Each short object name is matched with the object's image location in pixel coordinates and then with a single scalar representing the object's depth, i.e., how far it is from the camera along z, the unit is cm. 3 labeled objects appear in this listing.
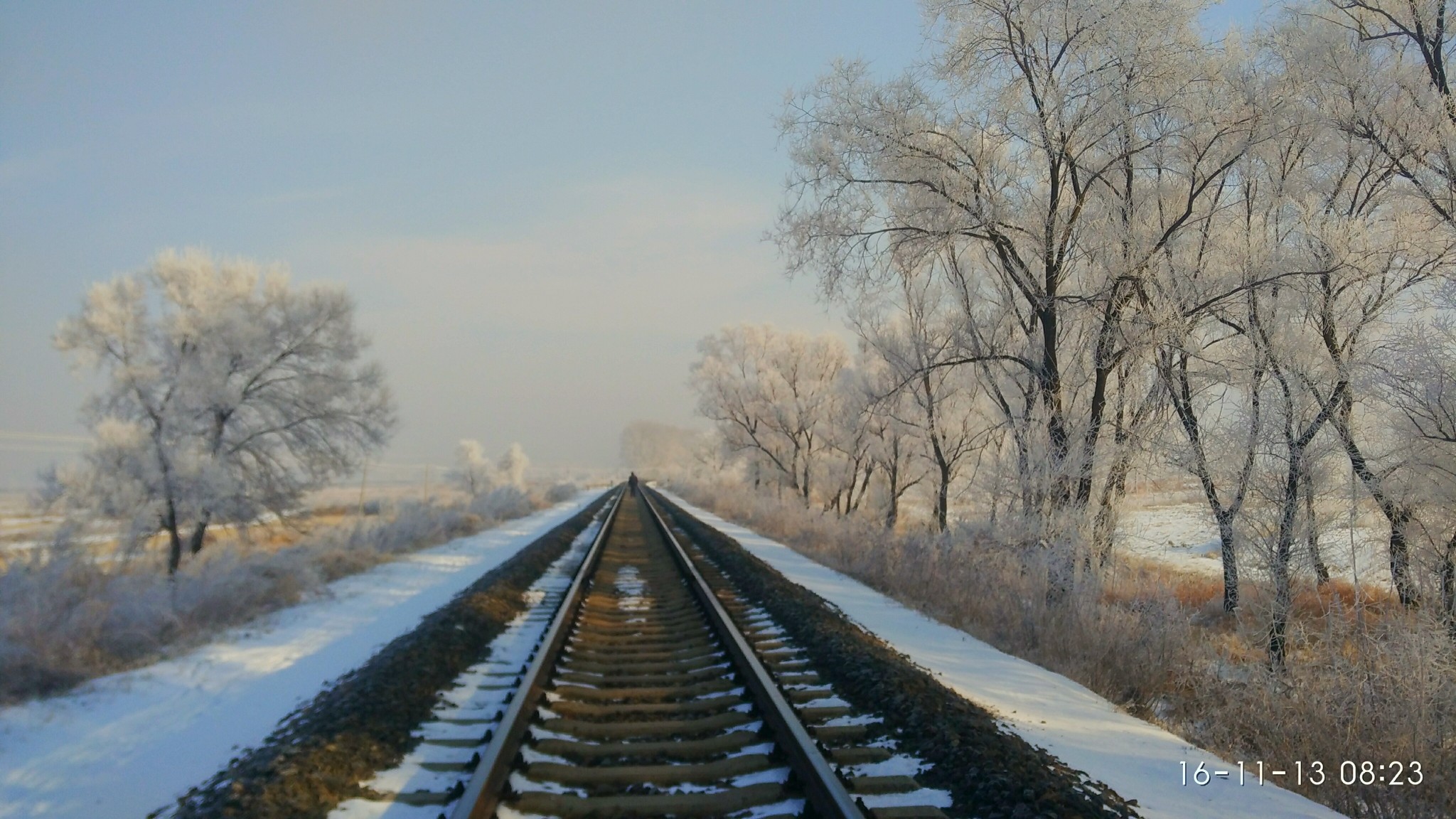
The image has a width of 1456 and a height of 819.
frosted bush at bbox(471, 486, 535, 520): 3241
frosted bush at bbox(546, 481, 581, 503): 5547
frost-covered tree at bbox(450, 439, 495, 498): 8106
